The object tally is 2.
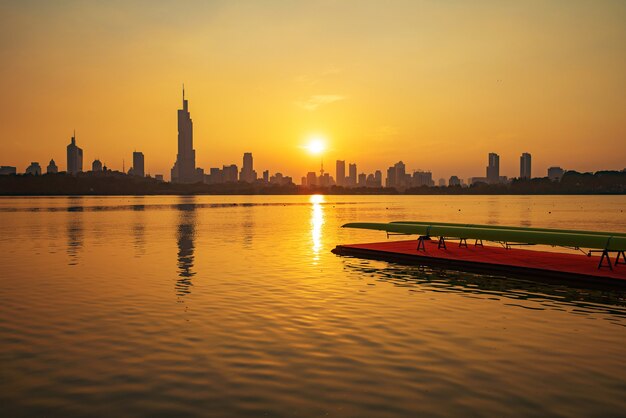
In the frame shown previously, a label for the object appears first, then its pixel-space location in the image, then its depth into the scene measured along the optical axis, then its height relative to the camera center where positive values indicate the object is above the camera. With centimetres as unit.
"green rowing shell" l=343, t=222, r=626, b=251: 2511 -254
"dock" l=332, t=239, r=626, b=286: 2428 -396
